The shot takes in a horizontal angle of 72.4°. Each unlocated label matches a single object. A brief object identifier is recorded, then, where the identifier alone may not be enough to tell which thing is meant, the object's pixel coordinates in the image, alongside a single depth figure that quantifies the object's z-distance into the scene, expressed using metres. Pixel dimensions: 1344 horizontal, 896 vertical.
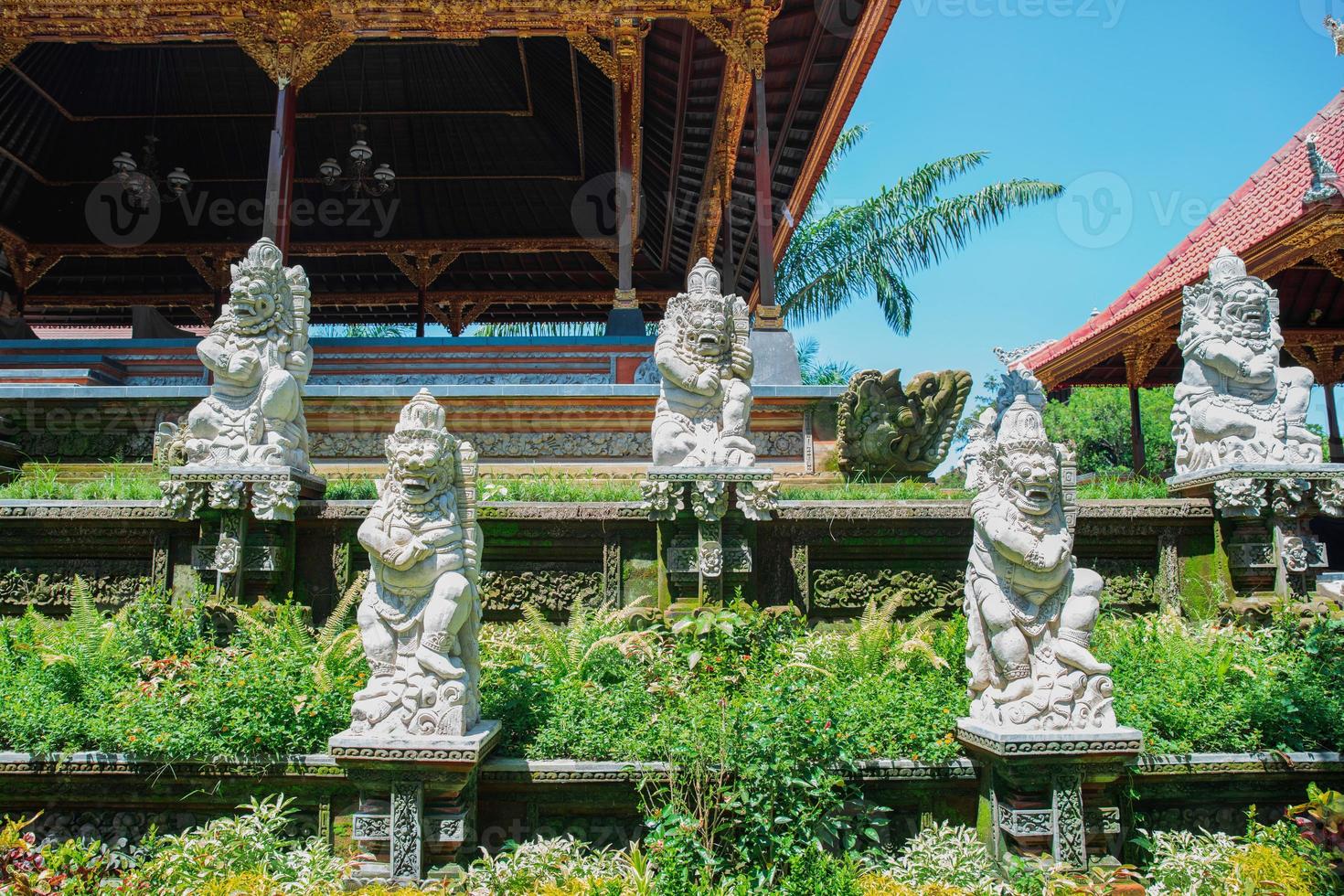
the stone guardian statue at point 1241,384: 5.93
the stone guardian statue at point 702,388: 5.77
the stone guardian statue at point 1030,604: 4.00
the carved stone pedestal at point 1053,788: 3.87
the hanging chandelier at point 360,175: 13.16
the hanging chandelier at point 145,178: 13.45
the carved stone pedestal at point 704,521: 5.52
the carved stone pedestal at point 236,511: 5.50
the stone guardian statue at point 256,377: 5.66
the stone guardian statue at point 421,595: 3.91
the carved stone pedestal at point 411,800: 3.77
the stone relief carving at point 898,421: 7.30
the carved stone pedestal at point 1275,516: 5.73
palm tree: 21.38
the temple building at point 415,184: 9.64
